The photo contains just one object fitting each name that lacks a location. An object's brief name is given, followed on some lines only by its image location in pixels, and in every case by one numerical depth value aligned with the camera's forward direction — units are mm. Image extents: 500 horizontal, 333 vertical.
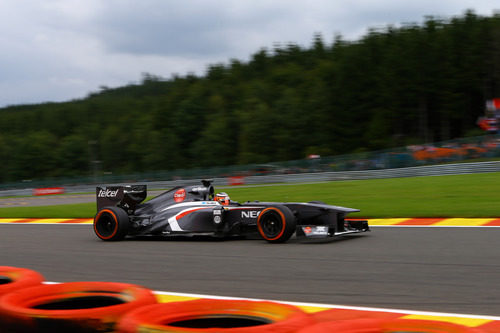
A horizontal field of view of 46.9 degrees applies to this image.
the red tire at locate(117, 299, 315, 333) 3307
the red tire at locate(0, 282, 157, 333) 3344
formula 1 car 8844
